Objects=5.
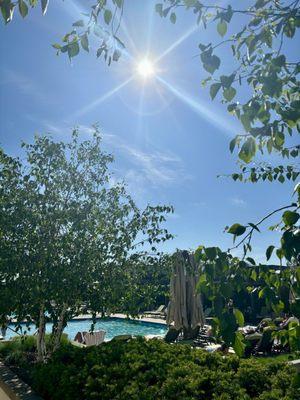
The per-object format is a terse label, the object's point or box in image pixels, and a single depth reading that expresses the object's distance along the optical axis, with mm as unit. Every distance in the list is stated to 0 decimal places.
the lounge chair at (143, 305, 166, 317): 34875
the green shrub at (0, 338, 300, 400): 5160
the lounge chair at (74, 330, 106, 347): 16078
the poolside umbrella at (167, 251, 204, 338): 17297
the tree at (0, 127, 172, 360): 8430
